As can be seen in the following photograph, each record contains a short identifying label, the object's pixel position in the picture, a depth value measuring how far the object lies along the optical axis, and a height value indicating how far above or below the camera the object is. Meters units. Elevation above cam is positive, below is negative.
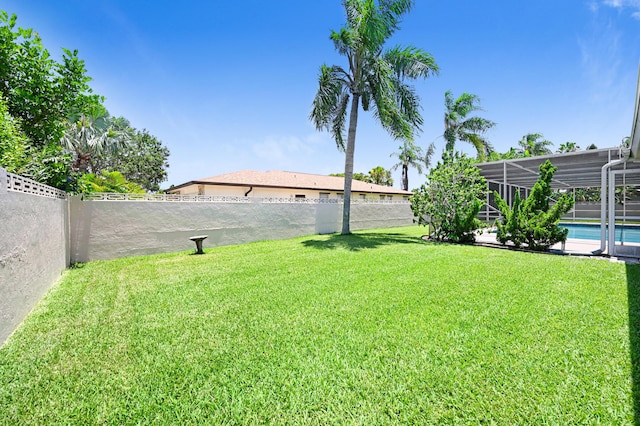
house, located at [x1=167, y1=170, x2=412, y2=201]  19.31 +1.49
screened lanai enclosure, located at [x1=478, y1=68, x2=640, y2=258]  8.65 +1.57
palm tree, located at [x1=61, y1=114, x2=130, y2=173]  17.66 +4.22
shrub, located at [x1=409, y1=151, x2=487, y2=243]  11.93 +0.39
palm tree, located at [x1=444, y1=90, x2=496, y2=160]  23.70 +7.29
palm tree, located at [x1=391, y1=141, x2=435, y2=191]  36.28 +5.82
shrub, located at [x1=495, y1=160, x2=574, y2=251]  9.35 -0.36
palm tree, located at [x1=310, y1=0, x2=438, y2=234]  12.92 +6.62
